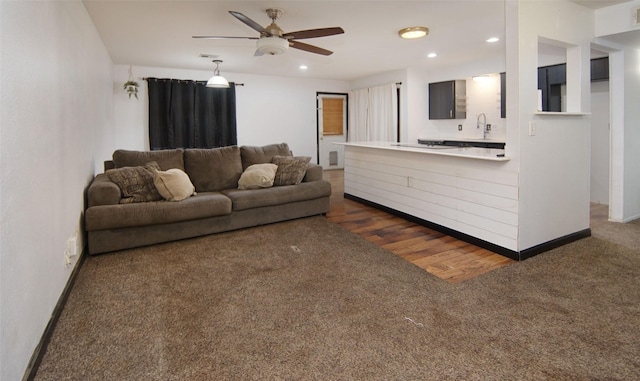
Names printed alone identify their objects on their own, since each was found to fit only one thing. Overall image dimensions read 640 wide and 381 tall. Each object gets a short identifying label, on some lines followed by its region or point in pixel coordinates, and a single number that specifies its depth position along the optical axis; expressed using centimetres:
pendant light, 612
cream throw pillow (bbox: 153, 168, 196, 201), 374
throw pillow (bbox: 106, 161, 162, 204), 363
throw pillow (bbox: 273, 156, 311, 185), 456
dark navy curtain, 688
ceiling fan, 345
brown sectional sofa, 338
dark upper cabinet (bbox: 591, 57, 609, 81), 459
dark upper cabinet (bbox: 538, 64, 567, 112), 518
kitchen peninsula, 320
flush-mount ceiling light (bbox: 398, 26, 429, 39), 423
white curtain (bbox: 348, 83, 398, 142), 745
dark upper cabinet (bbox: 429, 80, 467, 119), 671
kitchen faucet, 638
